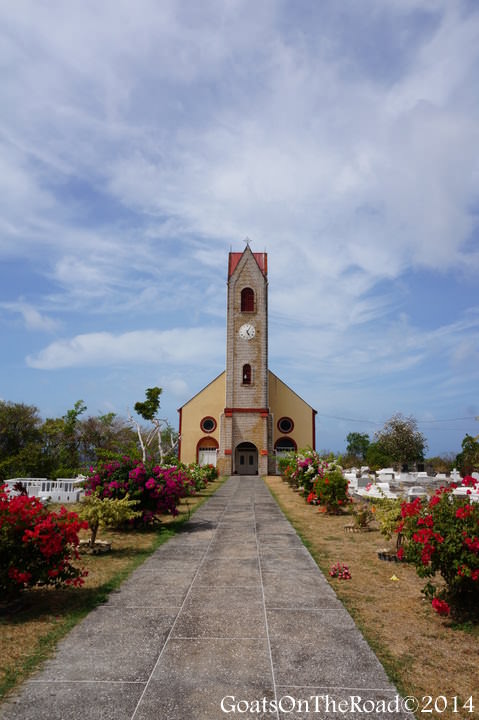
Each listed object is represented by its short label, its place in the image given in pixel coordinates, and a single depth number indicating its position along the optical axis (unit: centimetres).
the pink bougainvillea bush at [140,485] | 1227
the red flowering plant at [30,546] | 610
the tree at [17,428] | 3116
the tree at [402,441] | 4588
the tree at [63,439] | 3219
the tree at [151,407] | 2933
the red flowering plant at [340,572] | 804
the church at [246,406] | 3959
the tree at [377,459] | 4199
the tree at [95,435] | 3893
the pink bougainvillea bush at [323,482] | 1605
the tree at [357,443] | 6781
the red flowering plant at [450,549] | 577
